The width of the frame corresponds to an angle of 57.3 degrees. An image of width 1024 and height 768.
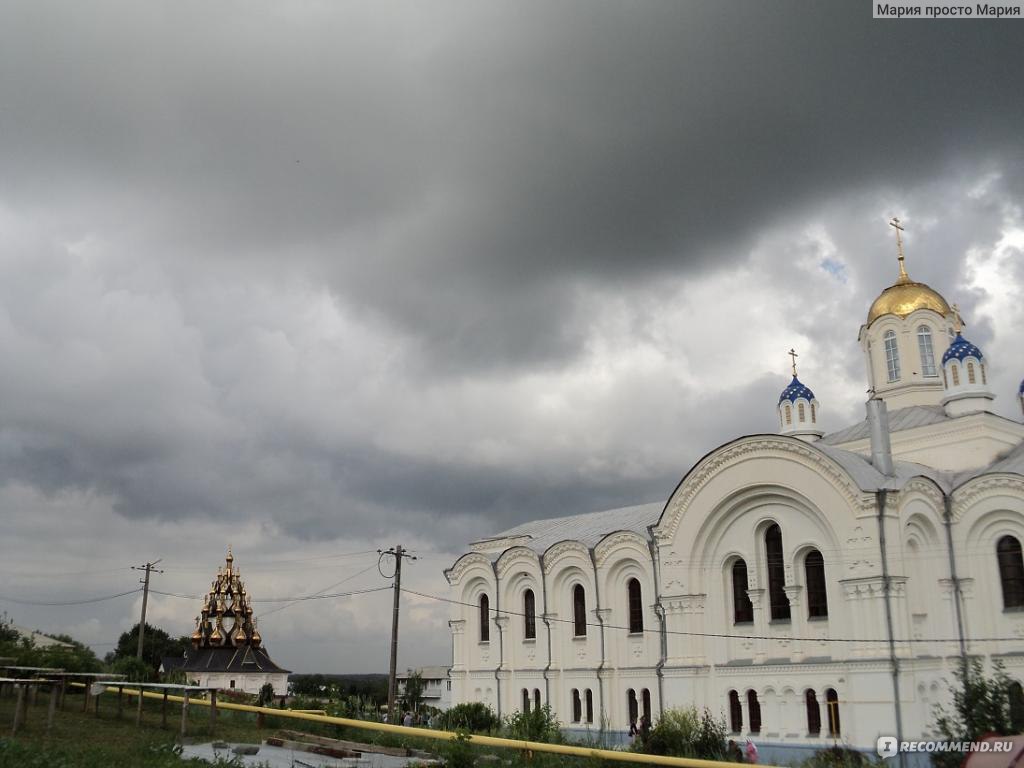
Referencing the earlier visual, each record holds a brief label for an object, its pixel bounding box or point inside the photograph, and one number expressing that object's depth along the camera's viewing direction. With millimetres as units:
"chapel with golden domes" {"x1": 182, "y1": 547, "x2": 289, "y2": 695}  60000
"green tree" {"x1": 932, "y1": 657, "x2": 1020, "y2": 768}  17266
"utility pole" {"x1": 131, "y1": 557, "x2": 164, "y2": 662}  52719
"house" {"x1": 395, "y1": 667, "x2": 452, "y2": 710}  89975
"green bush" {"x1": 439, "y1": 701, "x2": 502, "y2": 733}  26677
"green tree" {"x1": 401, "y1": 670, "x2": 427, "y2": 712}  57344
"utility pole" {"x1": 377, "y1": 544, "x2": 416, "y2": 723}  33975
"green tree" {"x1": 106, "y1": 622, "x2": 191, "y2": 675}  89375
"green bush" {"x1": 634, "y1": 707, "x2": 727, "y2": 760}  21609
